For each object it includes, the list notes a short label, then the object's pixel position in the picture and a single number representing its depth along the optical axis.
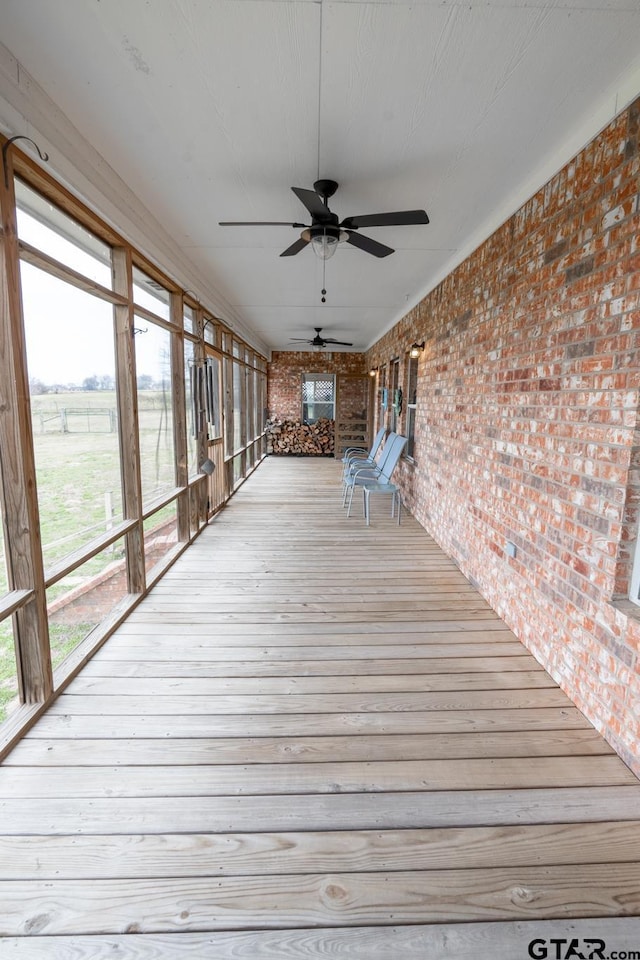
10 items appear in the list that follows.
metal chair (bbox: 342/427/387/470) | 7.02
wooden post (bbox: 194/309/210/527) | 4.28
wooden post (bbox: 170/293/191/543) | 3.67
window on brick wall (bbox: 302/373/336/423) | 10.93
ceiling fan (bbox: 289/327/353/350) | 7.60
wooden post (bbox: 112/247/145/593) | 2.63
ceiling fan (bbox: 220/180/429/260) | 2.23
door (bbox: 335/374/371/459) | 10.11
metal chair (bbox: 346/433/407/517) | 5.09
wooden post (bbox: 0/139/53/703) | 1.60
